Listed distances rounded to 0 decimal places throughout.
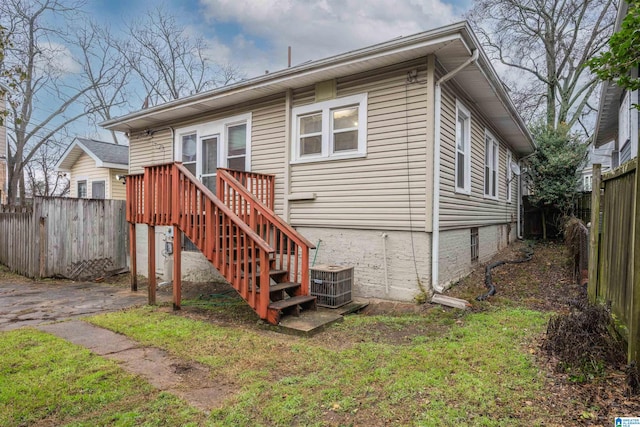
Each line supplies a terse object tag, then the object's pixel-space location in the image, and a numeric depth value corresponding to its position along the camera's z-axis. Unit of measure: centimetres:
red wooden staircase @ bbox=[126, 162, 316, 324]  494
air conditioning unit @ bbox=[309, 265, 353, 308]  543
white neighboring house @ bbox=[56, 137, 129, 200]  1358
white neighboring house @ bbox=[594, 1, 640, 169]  746
